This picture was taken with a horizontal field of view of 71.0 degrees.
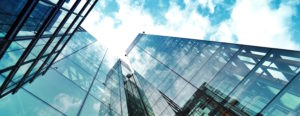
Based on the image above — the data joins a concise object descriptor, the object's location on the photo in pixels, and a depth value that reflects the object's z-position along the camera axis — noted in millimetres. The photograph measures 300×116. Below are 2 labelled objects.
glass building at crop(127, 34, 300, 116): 7711
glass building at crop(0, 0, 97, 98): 5757
